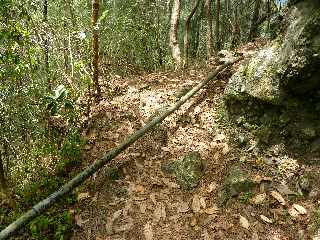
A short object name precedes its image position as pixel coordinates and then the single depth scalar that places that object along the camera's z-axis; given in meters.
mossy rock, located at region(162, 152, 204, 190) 3.57
